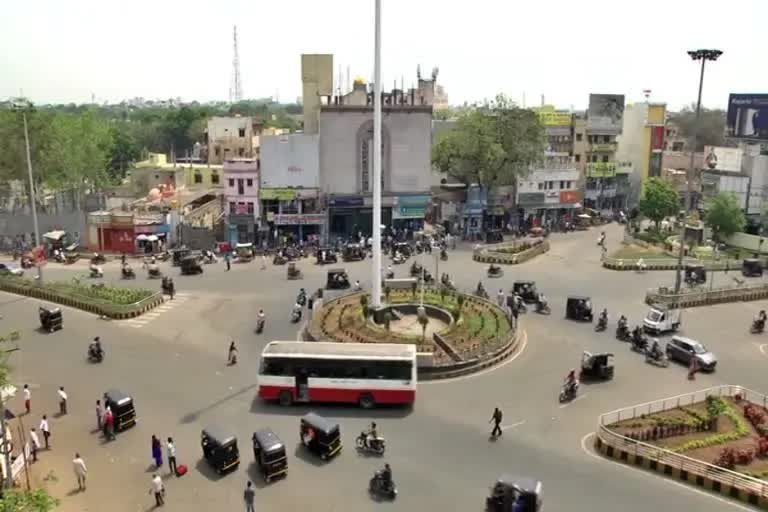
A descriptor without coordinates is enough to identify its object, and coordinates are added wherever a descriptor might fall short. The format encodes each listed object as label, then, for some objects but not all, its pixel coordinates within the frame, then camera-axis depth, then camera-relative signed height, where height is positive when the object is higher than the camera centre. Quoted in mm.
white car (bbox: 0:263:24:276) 42919 -8661
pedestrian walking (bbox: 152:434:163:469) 19891 -9194
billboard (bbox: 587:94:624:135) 73000 +2879
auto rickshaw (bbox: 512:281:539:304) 38531 -8565
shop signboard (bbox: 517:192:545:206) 66188 -5745
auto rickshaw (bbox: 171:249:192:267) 47531 -8369
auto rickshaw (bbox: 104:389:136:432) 22281 -8931
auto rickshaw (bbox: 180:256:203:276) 44625 -8498
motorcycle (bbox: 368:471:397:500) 18422 -9458
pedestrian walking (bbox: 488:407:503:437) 22016 -9196
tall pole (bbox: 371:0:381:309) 31159 -1431
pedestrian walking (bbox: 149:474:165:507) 18006 -9315
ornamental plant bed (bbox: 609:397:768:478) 20359 -9472
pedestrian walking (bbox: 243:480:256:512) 17250 -9103
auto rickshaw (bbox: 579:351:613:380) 27219 -9045
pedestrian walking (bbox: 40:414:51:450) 21641 -9351
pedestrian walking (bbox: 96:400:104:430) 22344 -9232
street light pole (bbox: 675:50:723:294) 37188 +4480
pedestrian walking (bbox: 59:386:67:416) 23984 -9366
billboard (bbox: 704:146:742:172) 66544 -1806
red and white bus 24094 -8429
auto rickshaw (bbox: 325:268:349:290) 40844 -8552
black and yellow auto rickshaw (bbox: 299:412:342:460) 20334 -8970
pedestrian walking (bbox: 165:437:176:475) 19578 -9147
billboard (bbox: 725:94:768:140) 66062 +2444
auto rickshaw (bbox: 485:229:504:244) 58219 -8387
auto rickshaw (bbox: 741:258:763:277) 46844 -8696
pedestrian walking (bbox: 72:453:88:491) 18891 -9303
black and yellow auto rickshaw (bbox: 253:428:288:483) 19094 -8968
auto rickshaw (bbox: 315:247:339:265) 48531 -8506
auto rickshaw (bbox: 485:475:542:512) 17016 -8964
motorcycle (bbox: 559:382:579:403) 25172 -9331
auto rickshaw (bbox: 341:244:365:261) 49594 -8436
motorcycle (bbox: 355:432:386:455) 20844 -9395
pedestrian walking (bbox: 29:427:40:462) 20977 -9488
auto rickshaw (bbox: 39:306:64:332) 32875 -8856
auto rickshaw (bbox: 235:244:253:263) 49188 -8405
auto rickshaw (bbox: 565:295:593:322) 35500 -8820
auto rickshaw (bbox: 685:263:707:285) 43469 -8585
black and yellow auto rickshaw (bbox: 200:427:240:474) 19453 -8993
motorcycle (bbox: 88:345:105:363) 28906 -9273
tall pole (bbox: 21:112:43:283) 40038 -5134
